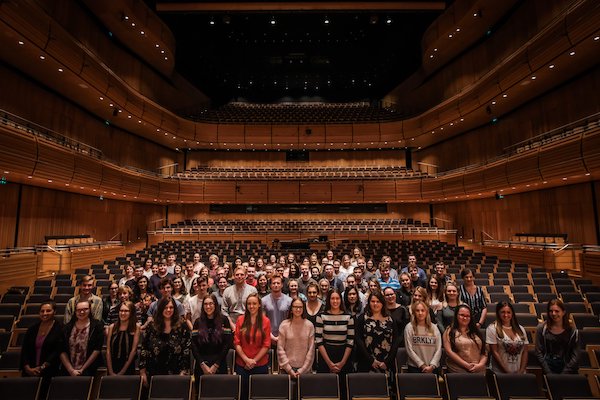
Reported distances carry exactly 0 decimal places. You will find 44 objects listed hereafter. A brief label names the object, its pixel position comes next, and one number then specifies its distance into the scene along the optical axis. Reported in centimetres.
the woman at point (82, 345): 321
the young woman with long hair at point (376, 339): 325
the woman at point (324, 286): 441
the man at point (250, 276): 512
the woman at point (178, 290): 458
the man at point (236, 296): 418
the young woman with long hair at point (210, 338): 325
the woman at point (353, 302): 385
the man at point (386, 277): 585
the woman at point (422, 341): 317
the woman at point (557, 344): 319
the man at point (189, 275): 611
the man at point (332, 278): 548
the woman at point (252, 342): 319
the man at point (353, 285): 439
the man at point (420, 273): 593
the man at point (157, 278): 550
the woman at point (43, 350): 312
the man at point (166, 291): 401
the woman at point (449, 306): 376
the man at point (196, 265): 669
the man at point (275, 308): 392
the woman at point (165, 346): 310
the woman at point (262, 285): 501
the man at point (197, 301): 402
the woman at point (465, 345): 310
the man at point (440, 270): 557
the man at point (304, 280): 529
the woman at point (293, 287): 426
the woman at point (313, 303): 366
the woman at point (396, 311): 360
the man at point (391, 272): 613
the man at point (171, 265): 691
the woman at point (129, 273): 599
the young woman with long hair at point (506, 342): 314
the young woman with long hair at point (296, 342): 315
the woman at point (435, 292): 415
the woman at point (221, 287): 450
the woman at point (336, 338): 323
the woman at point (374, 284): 370
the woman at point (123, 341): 321
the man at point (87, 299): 394
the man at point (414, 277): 550
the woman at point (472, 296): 426
